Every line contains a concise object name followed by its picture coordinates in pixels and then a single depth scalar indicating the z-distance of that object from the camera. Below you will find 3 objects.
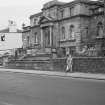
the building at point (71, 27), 38.84
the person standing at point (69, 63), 27.02
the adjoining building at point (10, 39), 72.72
